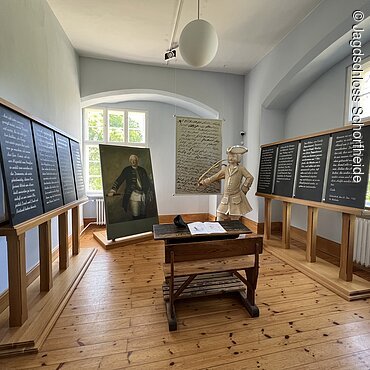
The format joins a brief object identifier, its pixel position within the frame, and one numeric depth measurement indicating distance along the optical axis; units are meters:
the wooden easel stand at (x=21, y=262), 1.45
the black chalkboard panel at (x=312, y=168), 2.46
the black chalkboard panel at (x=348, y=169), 1.98
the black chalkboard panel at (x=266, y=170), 3.32
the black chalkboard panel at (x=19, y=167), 1.37
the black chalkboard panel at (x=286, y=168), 2.92
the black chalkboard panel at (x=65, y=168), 2.22
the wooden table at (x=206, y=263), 1.67
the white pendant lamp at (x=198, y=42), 1.96
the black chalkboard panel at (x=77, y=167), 2.66
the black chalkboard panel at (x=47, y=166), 1.79
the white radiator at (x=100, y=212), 4.33
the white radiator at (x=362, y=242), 2.44
